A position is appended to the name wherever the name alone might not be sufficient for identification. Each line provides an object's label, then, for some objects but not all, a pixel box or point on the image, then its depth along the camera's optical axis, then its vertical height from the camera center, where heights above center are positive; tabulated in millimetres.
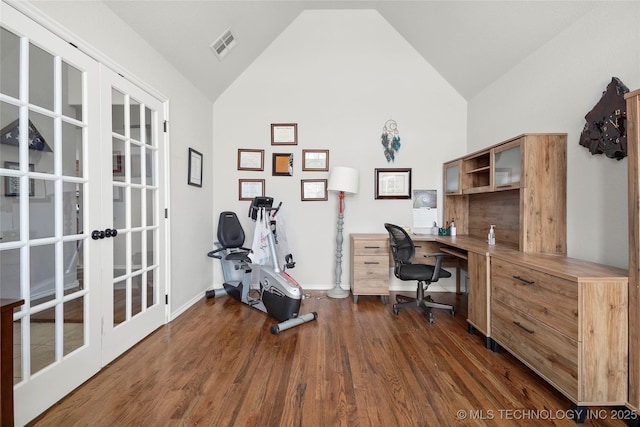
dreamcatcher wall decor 3594 +1000
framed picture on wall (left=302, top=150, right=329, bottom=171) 3623 +718
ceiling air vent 2826 +1861
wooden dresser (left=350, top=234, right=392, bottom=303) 3150 -648
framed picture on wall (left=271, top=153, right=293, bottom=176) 3596 +657
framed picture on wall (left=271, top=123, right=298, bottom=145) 3615 +1084
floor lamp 3264 +301
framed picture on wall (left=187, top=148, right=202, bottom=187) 2994 +517
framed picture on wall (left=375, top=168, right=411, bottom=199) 3629 +402
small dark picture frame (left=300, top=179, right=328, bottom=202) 3619 +316
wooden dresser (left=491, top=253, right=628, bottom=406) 1392 -652
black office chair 2697 -598
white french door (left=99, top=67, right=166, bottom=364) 1913 -29
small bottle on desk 2667 -260
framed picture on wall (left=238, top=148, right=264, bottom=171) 3623 +728
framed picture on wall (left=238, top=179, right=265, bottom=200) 3625 +329
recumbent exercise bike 2529 -646
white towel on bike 2791 -341
